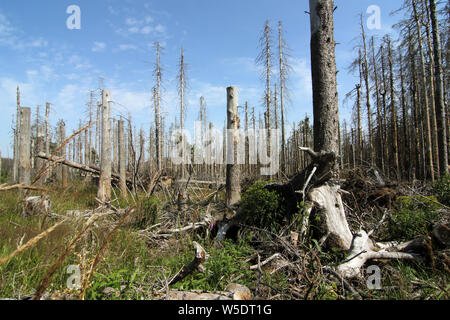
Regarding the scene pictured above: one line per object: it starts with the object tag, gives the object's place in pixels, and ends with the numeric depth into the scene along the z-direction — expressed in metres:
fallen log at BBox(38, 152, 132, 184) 7.55
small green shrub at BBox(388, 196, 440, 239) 3.60
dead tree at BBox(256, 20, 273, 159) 15.09
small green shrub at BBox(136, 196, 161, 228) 4.86
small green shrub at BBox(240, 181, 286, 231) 4.21
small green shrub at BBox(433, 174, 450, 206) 5.20
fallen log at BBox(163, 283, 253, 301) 2.25
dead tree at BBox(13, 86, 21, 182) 20.67
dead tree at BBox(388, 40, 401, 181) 11.48
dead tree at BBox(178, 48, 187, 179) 17.23
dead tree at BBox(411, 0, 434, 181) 9.88
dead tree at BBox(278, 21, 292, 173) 15.05
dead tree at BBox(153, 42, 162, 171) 16.69
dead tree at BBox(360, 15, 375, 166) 12.53
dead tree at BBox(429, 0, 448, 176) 8.30
